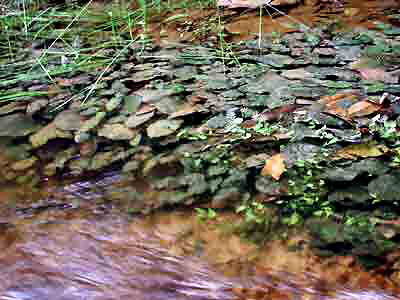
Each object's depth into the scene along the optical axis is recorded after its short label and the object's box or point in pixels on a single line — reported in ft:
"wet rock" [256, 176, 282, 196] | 3.76
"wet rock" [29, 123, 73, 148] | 4.93
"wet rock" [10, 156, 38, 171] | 4.56
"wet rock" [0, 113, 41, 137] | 5.14
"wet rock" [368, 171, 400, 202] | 3.46
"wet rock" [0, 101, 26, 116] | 5.59
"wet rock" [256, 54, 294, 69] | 5.65
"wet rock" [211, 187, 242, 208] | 3.74
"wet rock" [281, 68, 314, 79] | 5.27
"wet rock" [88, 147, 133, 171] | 4.48
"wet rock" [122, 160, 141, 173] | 4.35
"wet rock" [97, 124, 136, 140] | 4.82
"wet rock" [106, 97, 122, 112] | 5.31
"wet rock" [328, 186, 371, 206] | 3.49
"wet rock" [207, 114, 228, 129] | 4.66
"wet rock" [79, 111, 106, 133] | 5.01
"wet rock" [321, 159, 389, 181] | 3.67
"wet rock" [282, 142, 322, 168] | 3.97
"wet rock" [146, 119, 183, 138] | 4.72
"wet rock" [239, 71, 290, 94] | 5.10
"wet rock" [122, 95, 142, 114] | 5.22
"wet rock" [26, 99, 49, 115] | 5.51
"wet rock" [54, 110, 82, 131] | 5.08
